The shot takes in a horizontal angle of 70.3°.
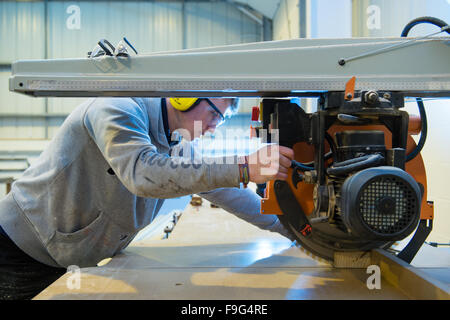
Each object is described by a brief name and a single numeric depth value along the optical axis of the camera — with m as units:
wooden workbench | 0.80
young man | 0.85
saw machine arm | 0.80
